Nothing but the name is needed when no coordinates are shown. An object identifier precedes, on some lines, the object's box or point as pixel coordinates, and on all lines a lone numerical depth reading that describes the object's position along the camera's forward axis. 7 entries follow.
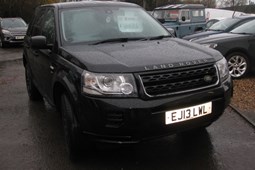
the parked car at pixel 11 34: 18.41
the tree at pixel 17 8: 28.30
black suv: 3.32
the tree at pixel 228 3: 43.22
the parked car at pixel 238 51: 8.05
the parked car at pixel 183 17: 16.12
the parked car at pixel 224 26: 9.83
